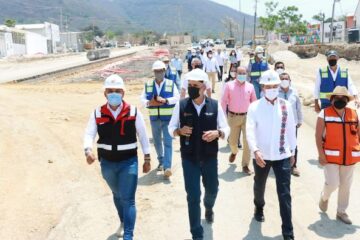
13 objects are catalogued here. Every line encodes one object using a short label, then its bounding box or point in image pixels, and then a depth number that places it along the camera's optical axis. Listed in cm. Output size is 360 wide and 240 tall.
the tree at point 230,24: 11909
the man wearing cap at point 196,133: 533
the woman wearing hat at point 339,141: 591
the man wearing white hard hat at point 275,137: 550
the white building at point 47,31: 10788
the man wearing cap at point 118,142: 531
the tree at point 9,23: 10912
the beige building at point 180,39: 12488
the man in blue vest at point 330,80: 885
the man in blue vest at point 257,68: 1224
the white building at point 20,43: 7153
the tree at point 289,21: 8002
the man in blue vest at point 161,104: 807
